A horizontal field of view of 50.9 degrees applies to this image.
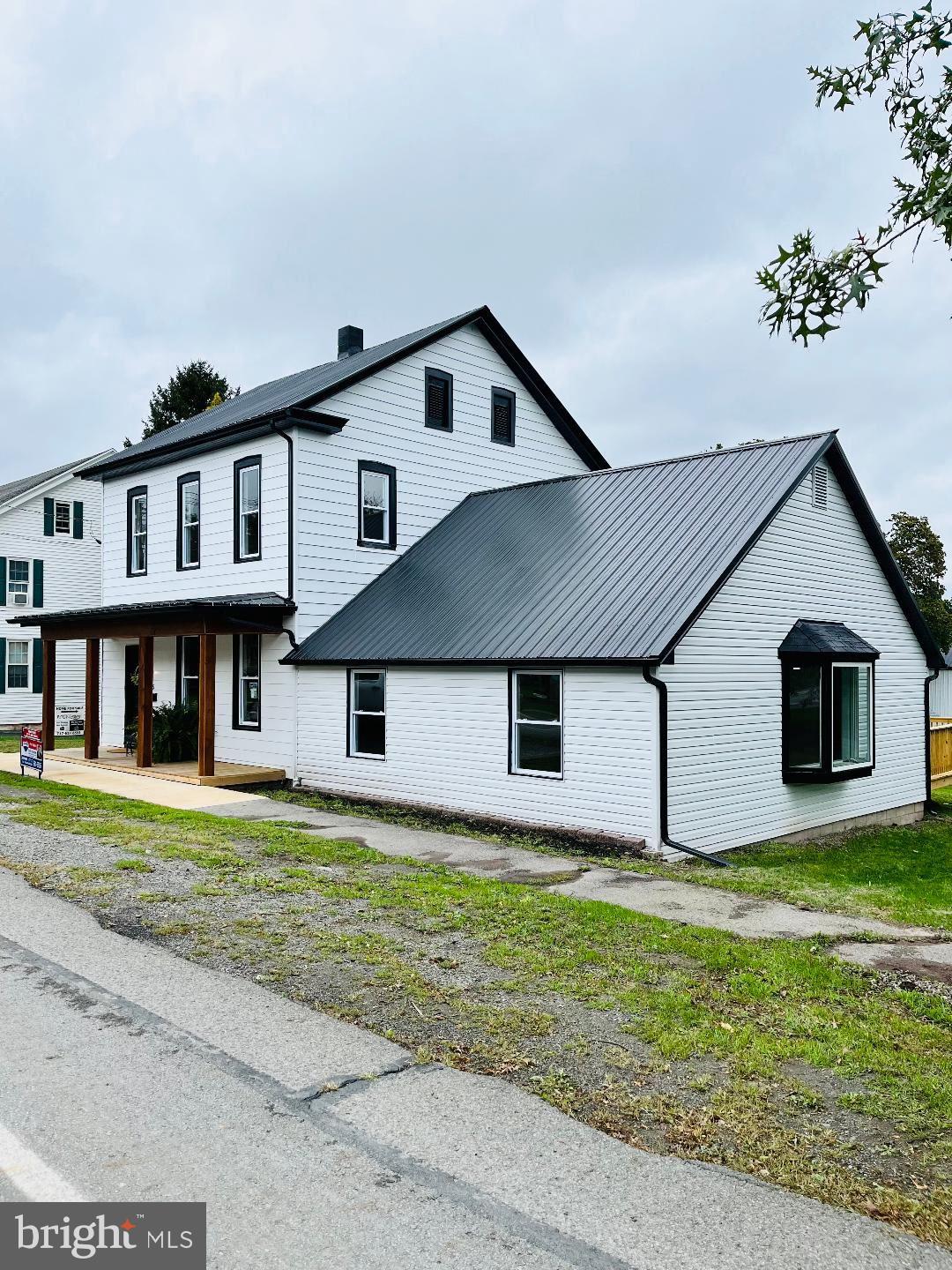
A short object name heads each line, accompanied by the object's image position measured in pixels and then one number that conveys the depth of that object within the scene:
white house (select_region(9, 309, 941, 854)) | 13.35
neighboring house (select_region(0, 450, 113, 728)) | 32.62
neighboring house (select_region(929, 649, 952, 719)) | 39.22
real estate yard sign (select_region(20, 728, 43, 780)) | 17.97
